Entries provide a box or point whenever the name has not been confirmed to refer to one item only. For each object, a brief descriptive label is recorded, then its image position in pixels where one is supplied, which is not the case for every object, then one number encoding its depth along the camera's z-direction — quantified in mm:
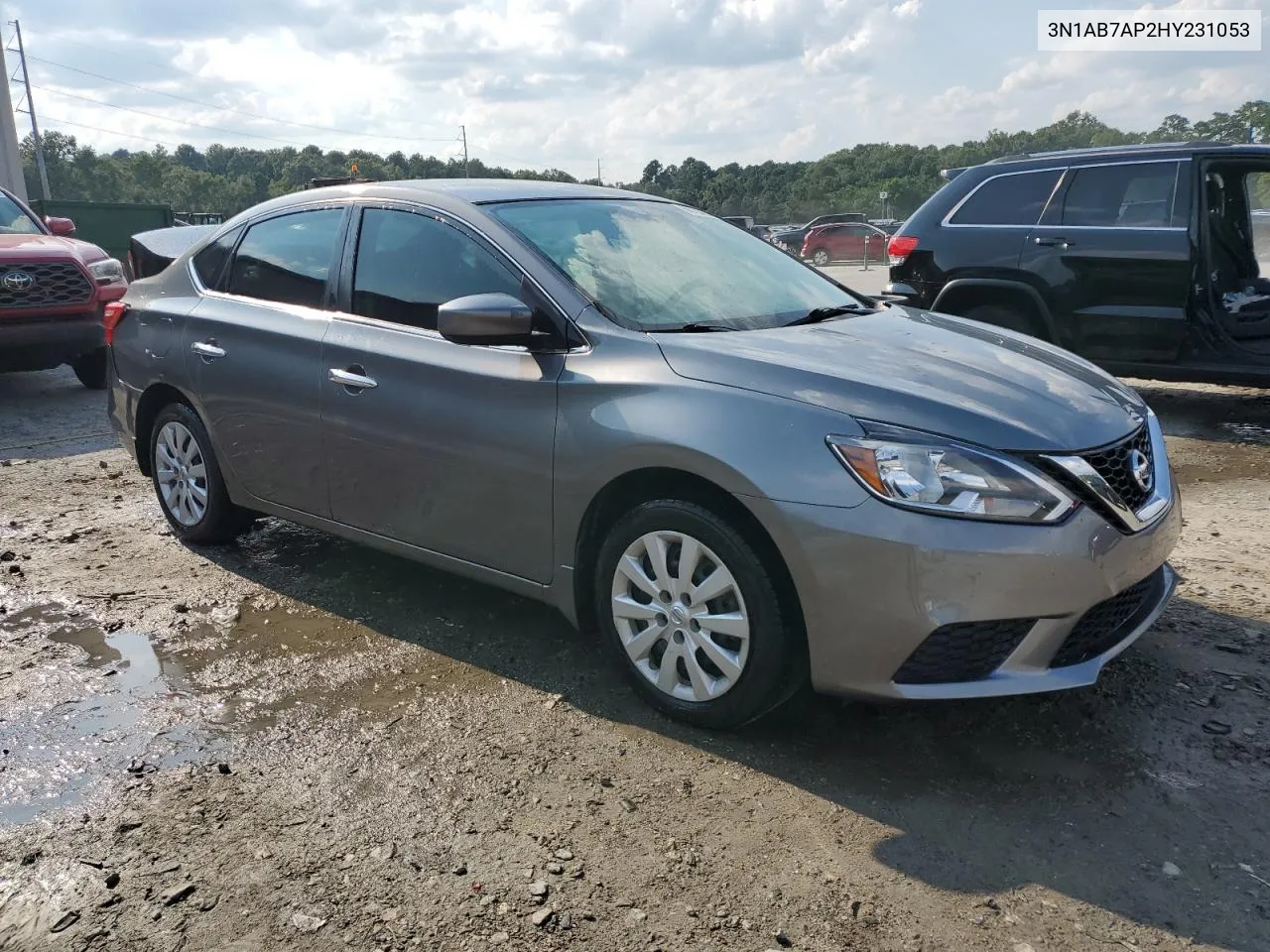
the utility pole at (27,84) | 66375
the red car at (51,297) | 8820
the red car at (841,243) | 33000
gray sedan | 2865
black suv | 7031
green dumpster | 18781
